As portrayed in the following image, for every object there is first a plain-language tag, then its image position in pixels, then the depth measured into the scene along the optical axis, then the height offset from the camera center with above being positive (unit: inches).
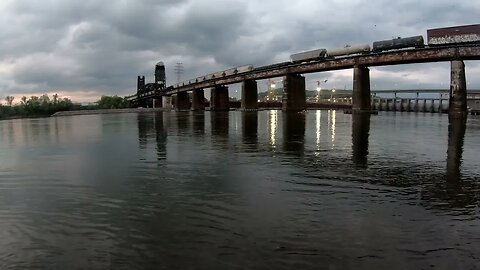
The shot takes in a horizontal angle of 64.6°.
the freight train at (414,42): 2888.8 +560.0
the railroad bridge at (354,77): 2874.0 +389.5
